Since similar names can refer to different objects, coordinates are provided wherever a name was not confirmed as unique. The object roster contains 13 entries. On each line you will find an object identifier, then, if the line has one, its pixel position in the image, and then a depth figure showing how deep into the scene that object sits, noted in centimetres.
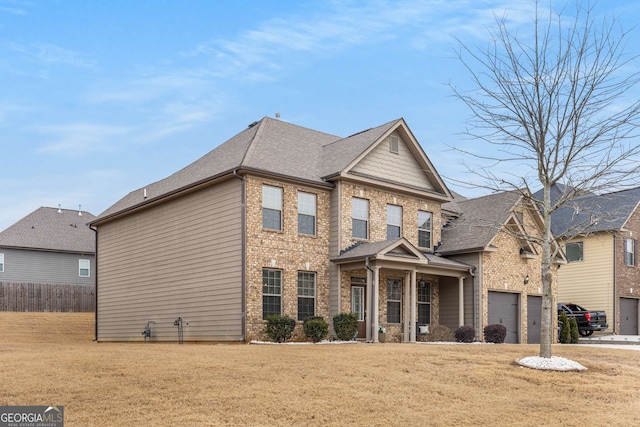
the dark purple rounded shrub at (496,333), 2738
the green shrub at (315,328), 2355
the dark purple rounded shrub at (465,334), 2675
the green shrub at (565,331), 3052
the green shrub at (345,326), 2409
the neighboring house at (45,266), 4419
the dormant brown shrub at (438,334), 2750
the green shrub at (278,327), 2286
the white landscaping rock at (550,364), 1645
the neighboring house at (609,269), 3828
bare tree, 1725
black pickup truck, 3603
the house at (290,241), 2395
